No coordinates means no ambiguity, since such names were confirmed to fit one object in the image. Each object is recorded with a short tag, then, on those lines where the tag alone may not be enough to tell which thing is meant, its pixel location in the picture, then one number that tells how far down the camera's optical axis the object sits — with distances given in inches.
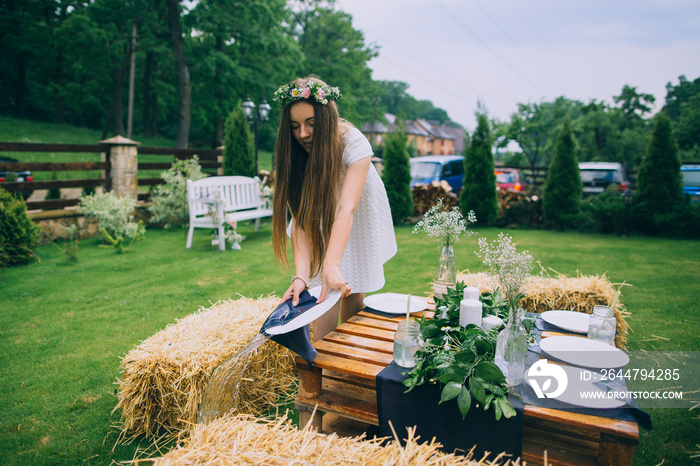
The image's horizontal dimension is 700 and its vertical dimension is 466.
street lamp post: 440.8
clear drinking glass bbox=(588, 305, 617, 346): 76.2
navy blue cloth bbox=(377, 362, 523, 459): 59.9
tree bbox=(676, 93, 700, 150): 877.2
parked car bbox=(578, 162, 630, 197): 502.9
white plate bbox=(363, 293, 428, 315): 102.3
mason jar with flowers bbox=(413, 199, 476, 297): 104.8
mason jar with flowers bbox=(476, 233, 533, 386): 60.7
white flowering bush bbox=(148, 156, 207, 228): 369.7
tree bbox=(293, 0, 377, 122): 1283.2
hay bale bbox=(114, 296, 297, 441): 90.4
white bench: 287.4
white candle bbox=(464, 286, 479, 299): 83.4
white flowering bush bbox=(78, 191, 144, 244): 305.6
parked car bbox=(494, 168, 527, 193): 587.6
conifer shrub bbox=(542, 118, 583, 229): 395.9
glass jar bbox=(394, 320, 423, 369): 70.3
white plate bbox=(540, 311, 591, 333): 87.7
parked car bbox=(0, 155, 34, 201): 294.4
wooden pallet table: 55.7
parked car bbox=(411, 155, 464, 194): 498.0
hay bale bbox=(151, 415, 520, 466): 46.7
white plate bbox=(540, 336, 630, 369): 66.2
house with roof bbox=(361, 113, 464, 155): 2635.3
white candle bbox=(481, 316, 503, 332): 72.7
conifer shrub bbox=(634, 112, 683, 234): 361.4
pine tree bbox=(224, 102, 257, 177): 441.4
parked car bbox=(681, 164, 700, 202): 438.7
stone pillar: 352.2
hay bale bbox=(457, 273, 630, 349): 131.6
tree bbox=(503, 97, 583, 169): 1211.9
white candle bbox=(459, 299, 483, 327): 75.5
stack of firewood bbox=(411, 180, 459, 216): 437.7
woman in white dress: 81.2
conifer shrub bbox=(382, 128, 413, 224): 417.7
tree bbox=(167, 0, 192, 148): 812.0
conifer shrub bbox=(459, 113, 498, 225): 406.3
